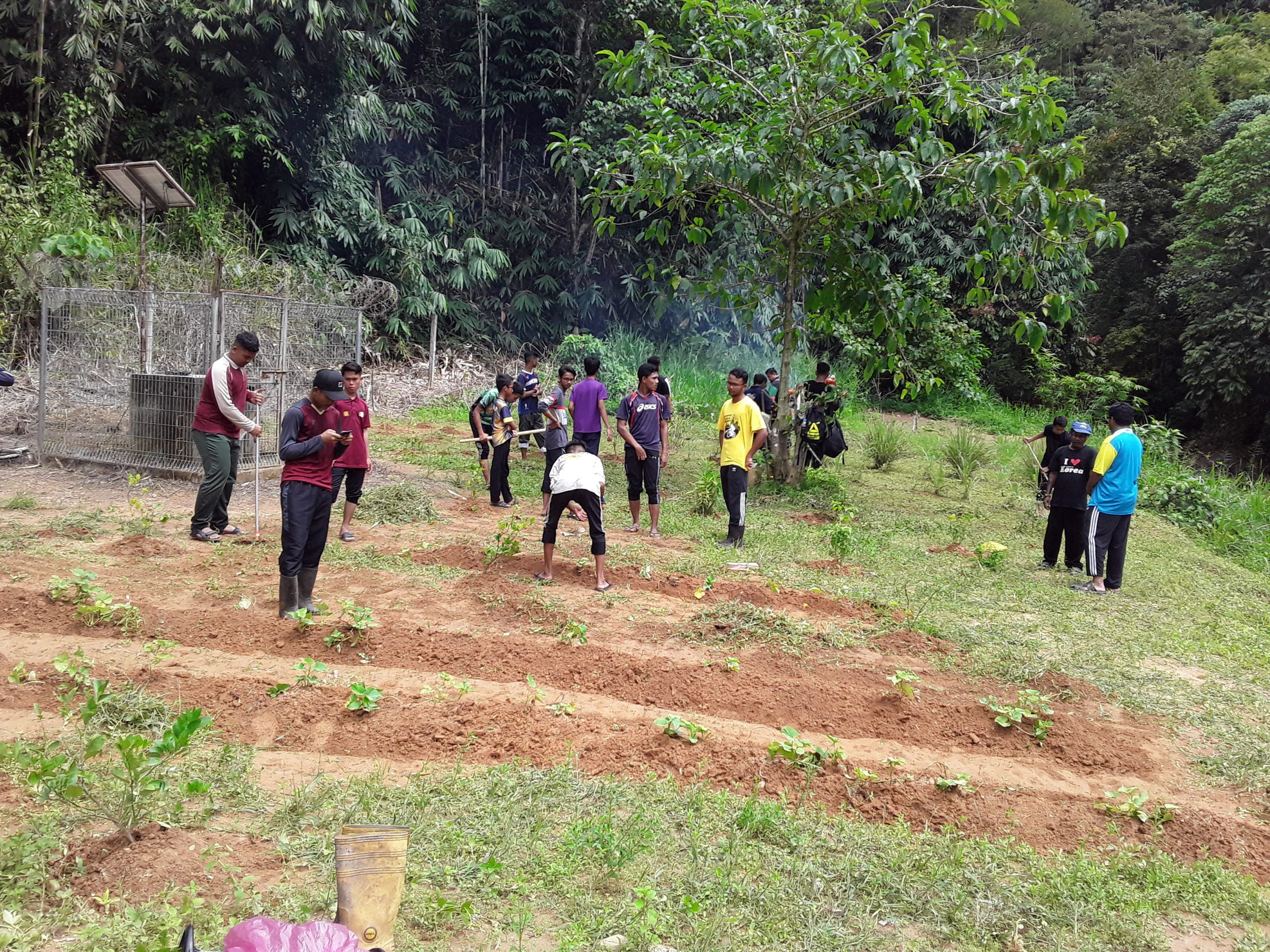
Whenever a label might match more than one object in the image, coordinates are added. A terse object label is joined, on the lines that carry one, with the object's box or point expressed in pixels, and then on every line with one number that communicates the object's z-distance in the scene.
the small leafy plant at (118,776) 3.16
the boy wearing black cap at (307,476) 5.75
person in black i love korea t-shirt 8.91
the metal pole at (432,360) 19.08
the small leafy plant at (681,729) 4.61
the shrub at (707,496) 10.79
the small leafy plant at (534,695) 4.98
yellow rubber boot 2.75
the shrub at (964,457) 13.92
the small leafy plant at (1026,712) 5.10
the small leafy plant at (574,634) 5.96
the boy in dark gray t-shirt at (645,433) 9.17
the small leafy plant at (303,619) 5.50
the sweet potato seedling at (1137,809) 4.29
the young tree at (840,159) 9.68
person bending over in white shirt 7.12
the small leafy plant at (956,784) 4.35
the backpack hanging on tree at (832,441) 12.62
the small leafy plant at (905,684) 5.22
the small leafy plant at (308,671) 4.93
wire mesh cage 10.07
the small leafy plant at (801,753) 4.38
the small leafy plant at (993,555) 8.89
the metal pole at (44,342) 10.27
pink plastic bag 2.38
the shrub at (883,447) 15.25
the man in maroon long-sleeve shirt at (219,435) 7.66
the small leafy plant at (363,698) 4.59
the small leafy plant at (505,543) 7.77
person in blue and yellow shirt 8.27
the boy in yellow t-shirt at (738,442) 8.79
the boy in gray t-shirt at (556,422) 9.86
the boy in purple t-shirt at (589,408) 9.55
